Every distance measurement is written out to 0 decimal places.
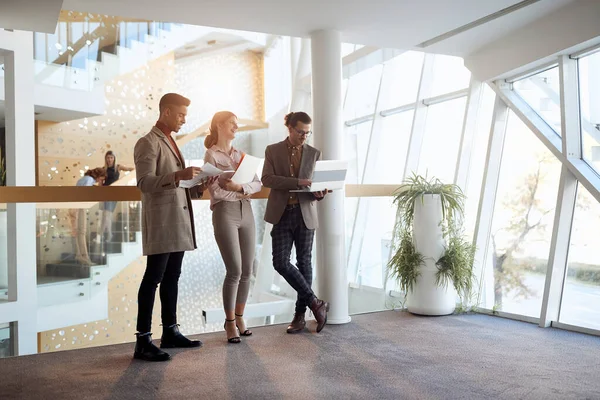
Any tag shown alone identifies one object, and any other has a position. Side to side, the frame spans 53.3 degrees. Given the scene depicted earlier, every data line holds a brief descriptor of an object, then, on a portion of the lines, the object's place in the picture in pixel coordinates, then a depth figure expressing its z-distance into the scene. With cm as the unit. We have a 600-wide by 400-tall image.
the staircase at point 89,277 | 553
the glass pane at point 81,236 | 515
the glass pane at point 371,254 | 663
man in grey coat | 367
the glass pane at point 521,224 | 525
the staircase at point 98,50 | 890
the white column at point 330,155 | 493
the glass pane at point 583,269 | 470
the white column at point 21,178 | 489
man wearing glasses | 446
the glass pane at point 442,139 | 639
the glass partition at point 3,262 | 510
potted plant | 521
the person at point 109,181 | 614
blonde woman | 410
